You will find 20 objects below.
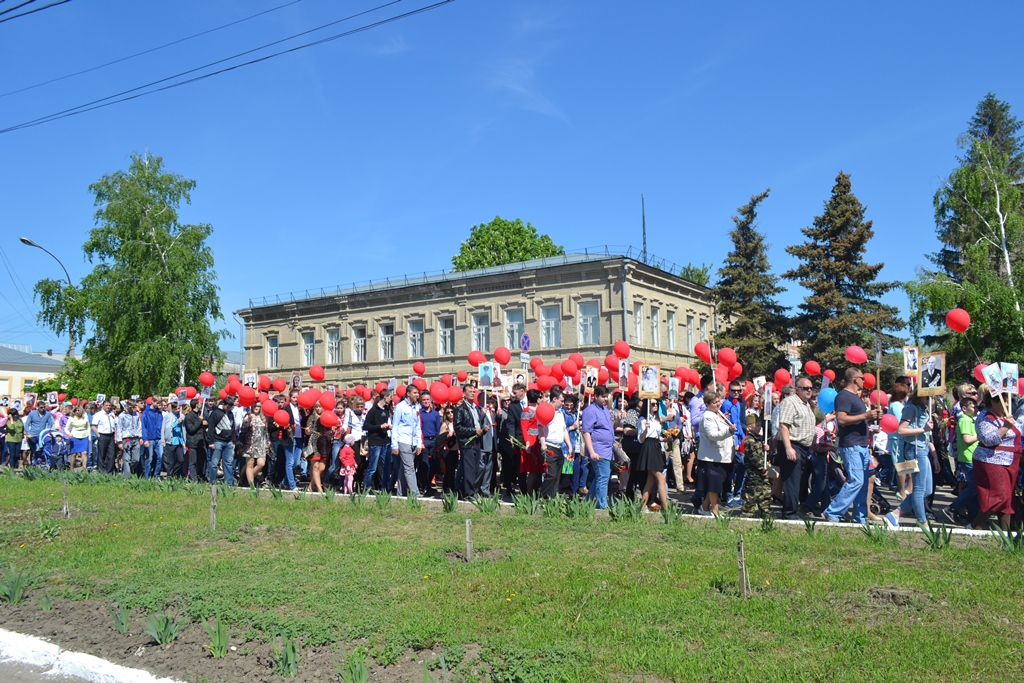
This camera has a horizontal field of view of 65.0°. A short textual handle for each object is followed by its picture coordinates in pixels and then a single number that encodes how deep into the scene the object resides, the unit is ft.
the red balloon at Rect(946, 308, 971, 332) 48.67
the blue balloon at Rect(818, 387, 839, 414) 43.86
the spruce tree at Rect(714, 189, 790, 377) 138.10
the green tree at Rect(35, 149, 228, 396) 146.00
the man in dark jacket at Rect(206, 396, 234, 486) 50.96
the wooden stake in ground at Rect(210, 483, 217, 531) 33.53
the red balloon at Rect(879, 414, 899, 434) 38.73
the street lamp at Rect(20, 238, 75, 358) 152.46
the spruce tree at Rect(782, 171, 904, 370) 130.93
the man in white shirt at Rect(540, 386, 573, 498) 39.42
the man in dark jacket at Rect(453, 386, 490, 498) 43.14
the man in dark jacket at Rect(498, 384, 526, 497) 44.65
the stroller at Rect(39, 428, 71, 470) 75.23
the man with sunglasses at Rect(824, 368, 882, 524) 31.60
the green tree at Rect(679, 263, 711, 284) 221.76
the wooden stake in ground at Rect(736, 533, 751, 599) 21.07
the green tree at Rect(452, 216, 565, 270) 203.62
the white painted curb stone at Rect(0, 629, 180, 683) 19.25
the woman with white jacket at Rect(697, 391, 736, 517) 34.37
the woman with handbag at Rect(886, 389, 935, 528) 31.60
